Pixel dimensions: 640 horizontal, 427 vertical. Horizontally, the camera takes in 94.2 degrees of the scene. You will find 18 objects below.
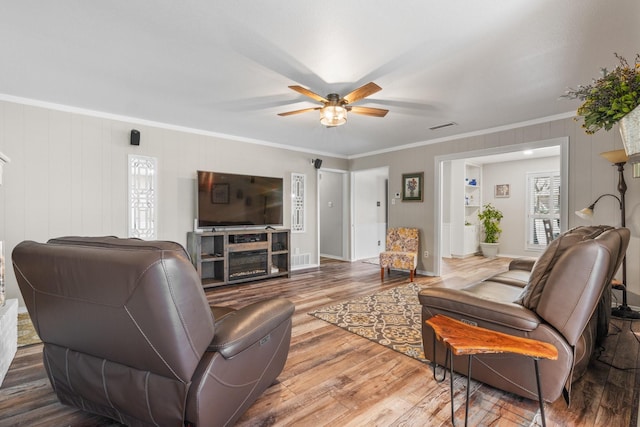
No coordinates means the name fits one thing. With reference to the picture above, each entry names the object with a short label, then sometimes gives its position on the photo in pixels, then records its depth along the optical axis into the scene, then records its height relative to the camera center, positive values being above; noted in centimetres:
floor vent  592 -98
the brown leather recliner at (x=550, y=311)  154 -58
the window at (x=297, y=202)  589 +18
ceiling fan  277 +103
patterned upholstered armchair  500 -71
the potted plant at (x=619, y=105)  123 +49
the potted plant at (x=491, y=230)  760 -48
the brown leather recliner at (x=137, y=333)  117 -55
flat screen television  455 +18
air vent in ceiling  430 +128
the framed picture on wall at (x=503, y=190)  773 +56
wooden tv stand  448 -70
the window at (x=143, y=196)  416 +21
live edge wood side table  138 -64
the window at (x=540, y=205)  700 +16
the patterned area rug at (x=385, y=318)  265 -116
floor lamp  321 +1
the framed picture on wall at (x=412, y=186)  548 +47
